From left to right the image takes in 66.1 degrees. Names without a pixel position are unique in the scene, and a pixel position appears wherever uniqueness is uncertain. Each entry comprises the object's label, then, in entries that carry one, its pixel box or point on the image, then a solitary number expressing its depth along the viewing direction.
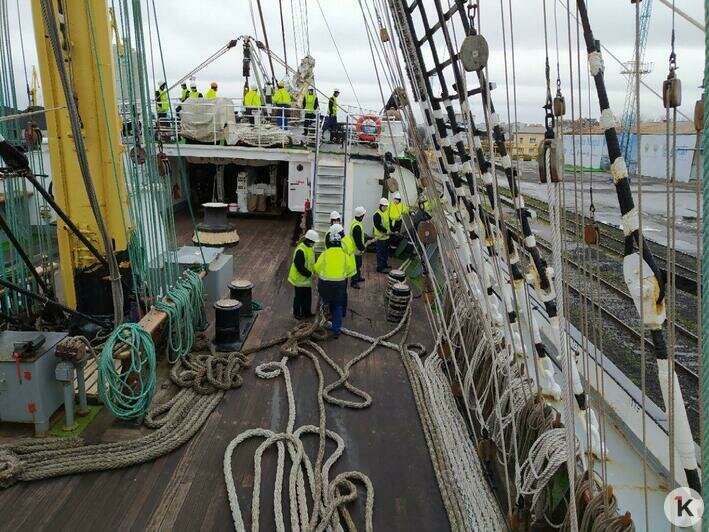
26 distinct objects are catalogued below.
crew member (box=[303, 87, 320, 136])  14.51
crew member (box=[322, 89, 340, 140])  14.57
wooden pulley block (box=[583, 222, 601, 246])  2.63
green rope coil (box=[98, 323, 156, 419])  4.25
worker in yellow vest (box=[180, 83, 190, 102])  16.05
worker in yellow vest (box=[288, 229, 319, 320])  6.86
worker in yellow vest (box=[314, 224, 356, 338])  6.62
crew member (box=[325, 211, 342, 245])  7.57
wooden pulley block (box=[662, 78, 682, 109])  2.03
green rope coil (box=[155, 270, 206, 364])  5.61
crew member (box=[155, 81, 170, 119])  15.02
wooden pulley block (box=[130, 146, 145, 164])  5.64
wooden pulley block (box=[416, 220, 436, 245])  4.88
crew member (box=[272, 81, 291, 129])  15.09
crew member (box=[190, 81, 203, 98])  16.19
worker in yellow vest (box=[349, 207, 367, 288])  8.59
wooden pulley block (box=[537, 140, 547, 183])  2.52
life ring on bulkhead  13.57
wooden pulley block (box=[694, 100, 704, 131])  1.95
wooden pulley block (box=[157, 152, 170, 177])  5.90
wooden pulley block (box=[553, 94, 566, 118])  2.87
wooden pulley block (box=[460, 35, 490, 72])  3.23
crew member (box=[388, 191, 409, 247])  10.28
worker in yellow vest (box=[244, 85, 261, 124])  15.30
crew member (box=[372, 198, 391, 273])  9.85
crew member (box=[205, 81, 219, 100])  15.61
